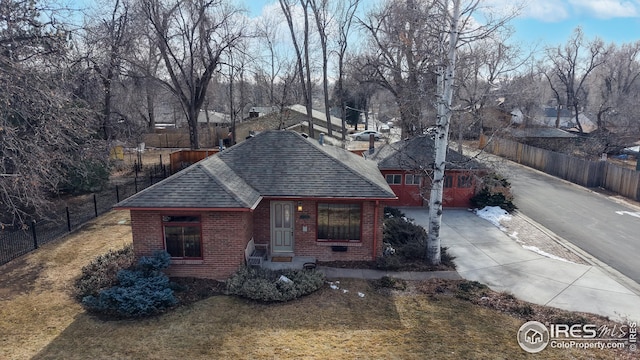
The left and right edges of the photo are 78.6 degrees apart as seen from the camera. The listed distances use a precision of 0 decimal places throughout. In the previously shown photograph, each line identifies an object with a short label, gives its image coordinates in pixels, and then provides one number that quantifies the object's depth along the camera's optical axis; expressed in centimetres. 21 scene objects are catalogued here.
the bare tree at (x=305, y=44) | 3353
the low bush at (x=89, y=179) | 2094
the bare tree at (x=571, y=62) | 4716
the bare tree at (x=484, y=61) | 1320
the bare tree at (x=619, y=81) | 4091
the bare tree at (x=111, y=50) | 2086
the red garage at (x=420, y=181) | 1997
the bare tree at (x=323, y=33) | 3366
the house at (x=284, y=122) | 3928
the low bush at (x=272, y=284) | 1045
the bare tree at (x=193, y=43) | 2689
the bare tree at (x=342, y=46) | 3469
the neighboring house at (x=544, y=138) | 3778
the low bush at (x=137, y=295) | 970
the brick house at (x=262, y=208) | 1152
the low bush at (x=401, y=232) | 1463
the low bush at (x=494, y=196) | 1972
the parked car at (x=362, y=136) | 4728
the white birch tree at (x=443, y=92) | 1153
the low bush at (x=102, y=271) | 1091
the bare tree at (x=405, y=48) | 1195
